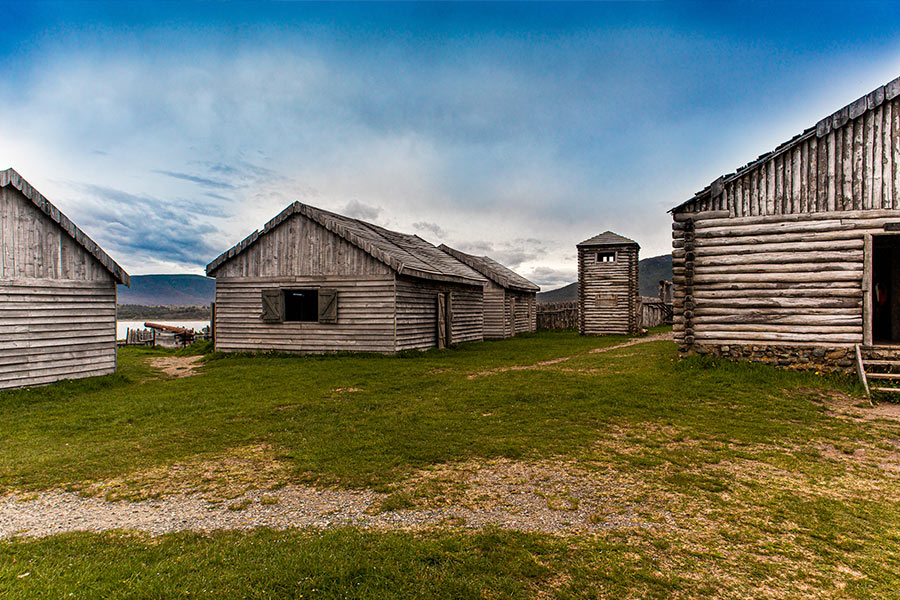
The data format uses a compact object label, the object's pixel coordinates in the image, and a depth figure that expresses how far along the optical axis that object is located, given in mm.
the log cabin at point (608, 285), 30359
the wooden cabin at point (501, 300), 30828
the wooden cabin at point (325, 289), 18938
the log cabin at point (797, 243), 12023
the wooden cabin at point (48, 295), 12500
